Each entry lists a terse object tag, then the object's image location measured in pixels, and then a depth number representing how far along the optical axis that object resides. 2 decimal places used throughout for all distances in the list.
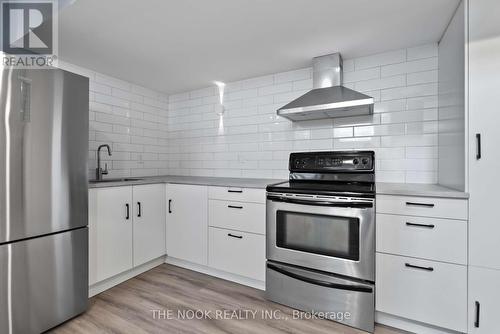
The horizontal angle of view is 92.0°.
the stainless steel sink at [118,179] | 2.53
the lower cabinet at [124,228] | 2.06
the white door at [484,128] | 1.41
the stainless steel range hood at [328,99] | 2.00
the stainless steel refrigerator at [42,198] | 1.44
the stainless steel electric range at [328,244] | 1.70
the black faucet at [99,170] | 2.57
